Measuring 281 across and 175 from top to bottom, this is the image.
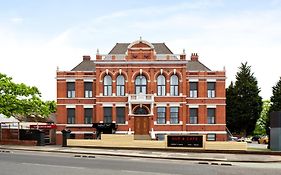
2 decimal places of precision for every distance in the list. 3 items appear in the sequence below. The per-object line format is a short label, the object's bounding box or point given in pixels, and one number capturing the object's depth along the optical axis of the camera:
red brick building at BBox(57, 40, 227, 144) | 49.38
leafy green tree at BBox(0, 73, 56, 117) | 42.75
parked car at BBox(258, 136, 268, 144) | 61.62
